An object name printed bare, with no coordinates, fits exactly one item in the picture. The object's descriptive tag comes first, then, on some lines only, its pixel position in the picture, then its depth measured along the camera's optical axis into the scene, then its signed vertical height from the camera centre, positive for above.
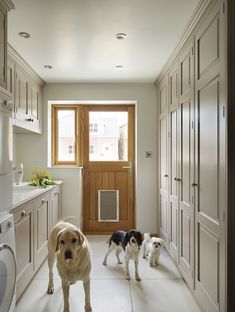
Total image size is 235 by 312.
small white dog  3.01 -1.11
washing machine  1.63 -0.70
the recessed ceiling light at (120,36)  2.45 +1.15
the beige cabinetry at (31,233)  2.23 -0.78
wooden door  4.39 -0.22
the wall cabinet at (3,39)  1.89 +0.87
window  4.39 +0.36
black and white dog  2.66 -0.93
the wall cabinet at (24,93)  2.90 +0.81
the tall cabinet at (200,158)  1.70 -0.01
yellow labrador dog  1.96 -0.80
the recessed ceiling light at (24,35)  2.45 +1.16
